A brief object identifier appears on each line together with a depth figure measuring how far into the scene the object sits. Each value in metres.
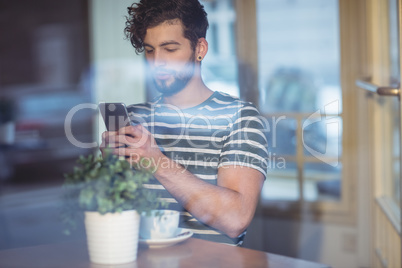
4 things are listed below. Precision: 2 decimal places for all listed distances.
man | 2.71
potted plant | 2.36
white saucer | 2.45
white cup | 2.47
